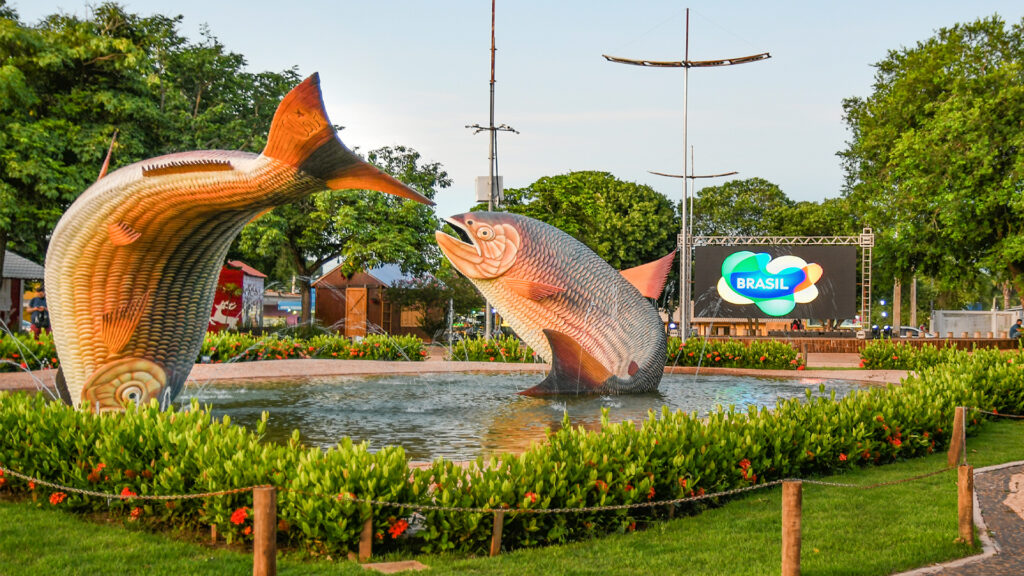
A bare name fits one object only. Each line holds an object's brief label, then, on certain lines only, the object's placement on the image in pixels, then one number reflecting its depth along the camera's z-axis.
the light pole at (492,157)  24.36
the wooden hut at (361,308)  33.56
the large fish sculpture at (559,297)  12.38
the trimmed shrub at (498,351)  20.25
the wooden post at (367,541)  5.33
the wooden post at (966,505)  5.76
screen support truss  31.16
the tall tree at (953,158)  28.09
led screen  32.03
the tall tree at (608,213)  47.44
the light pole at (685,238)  27.62
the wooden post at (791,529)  4.77
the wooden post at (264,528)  4.42
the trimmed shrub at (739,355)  19.97
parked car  34.97
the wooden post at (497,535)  5.43
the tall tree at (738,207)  59.22
